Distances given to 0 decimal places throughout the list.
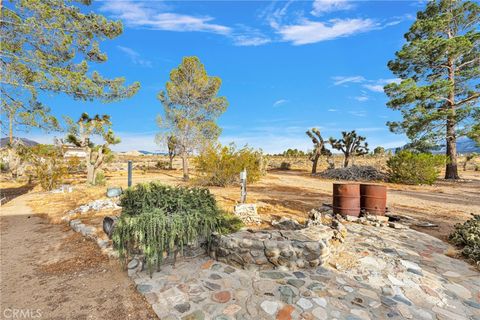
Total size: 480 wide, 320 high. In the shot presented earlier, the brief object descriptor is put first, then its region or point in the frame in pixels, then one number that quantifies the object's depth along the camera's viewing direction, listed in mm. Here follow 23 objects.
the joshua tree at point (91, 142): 13445
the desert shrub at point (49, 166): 12297
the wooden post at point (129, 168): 8102
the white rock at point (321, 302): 2783
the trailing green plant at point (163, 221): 3457
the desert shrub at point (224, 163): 12641
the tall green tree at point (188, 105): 17500
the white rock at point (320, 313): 2609
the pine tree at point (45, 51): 6887
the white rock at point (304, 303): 2754
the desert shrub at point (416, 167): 13906
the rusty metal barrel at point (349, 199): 6098
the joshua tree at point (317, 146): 23250
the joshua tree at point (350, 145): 23047
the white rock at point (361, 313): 2615
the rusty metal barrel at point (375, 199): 6090
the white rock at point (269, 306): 2705
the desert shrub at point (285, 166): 29469
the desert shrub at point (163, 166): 28638
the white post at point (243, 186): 7160
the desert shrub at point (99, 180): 13742
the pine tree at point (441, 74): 14305
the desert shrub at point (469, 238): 4023
